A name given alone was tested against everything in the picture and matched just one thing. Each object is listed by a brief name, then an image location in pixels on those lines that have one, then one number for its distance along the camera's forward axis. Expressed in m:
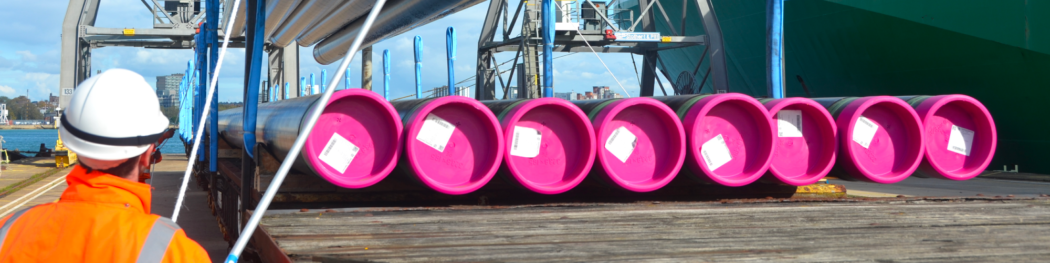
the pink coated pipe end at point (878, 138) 6.11
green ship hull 16.38
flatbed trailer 3.50
